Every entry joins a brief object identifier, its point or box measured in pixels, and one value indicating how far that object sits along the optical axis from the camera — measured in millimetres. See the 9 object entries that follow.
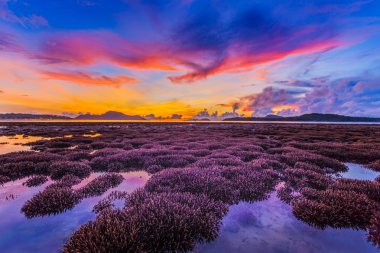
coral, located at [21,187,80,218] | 5883
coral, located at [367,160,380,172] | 12111
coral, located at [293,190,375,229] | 5269
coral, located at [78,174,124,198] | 7457
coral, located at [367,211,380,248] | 4434
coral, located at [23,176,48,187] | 8562
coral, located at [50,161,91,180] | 9984
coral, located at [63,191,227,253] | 3933
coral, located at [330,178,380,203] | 7070
